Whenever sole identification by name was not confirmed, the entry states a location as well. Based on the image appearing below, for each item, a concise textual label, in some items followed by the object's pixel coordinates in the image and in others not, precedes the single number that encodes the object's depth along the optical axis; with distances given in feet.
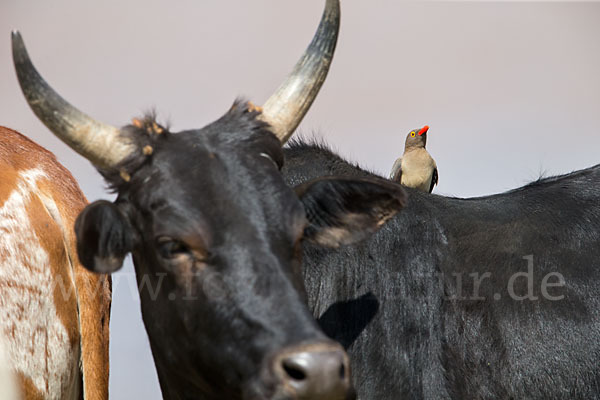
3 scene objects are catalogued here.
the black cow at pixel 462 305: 29.58
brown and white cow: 28.99
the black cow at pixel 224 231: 20.62
